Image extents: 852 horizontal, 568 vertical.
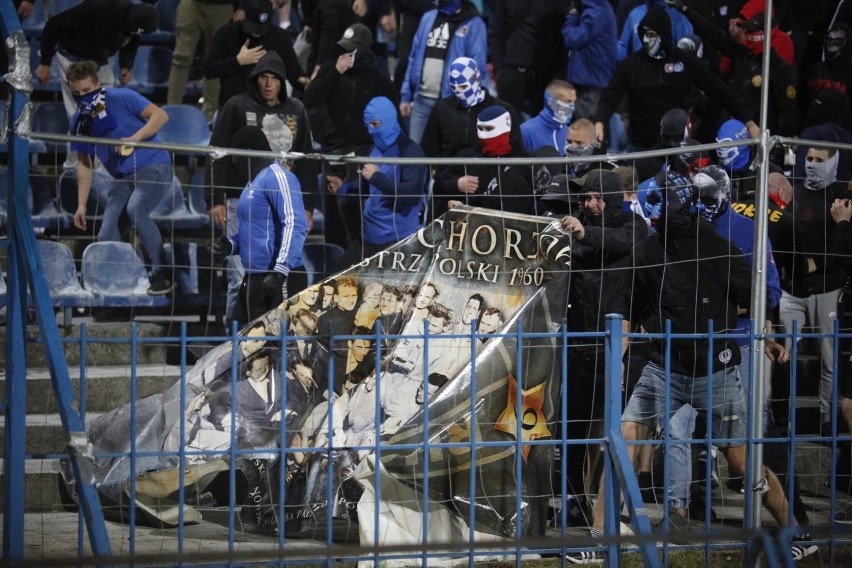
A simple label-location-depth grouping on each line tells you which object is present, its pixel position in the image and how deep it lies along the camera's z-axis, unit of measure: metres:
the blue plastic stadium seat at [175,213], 17.83
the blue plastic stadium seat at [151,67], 23.39
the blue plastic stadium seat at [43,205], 18.67
